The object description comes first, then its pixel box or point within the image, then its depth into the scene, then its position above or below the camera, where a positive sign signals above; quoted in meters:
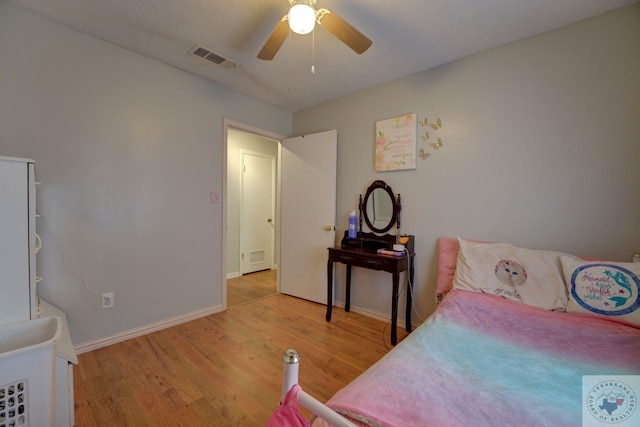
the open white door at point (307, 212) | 2.91 -0.07
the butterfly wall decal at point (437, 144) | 2.24 +0.57
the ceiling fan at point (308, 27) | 1.21 +0.95
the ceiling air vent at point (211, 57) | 2.01 +1.22
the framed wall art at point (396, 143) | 2.37 +0.63
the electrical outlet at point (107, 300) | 2.00 -0.77
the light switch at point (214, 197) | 2.62 +0.08
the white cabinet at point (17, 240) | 1.24 -0.19
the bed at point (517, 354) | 0.73 -0.58
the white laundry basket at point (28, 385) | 1.02 -0.77
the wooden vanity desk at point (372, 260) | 2.15 -0.48
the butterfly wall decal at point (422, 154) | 2.31 +0.49
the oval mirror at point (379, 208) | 2.53 +0.00
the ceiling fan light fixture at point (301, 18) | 1.20 +0.90
